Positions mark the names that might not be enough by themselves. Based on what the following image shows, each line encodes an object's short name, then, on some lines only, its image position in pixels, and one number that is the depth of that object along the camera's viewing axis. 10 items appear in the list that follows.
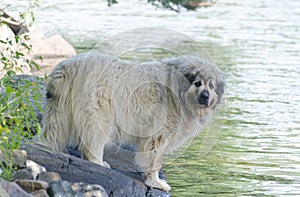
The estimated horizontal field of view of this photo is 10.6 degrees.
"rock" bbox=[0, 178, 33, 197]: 12.60
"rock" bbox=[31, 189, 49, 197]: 13.42
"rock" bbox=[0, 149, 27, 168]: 13.93
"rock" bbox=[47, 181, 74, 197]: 13.74
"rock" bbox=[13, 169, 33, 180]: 13.85
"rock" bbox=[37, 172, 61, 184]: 14.20
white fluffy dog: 16.15
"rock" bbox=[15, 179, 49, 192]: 13.52
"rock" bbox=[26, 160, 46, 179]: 14.23
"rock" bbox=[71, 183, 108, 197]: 14.08
